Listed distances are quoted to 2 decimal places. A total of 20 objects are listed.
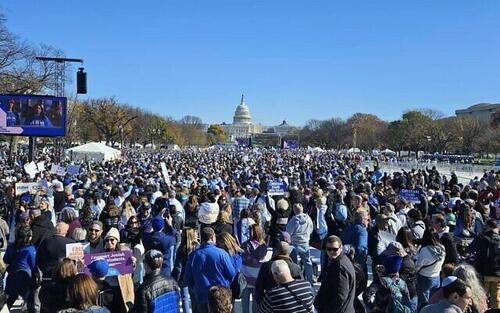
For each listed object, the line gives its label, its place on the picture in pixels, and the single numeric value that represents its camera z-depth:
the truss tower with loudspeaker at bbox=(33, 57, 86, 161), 23.67
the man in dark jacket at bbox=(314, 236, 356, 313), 4.75
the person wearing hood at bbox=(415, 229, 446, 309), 6.18
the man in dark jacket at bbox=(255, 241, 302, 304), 5.00
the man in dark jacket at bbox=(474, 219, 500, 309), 6.25
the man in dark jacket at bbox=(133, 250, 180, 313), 4.48
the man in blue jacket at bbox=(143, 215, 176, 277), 6.85
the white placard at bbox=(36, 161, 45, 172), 19.04
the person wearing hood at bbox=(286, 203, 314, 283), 8.28
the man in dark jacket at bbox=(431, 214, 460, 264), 6.61
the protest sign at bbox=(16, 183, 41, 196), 12.39
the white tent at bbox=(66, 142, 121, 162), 33.09
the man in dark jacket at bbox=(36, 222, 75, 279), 6.16
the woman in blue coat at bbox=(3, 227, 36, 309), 6.17
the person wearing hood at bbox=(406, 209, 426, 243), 7.87
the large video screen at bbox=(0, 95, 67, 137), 22.55
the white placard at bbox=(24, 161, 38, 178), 16.44
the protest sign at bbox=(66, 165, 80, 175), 19.88
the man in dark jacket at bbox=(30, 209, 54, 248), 7.16
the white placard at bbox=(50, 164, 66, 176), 17.06
